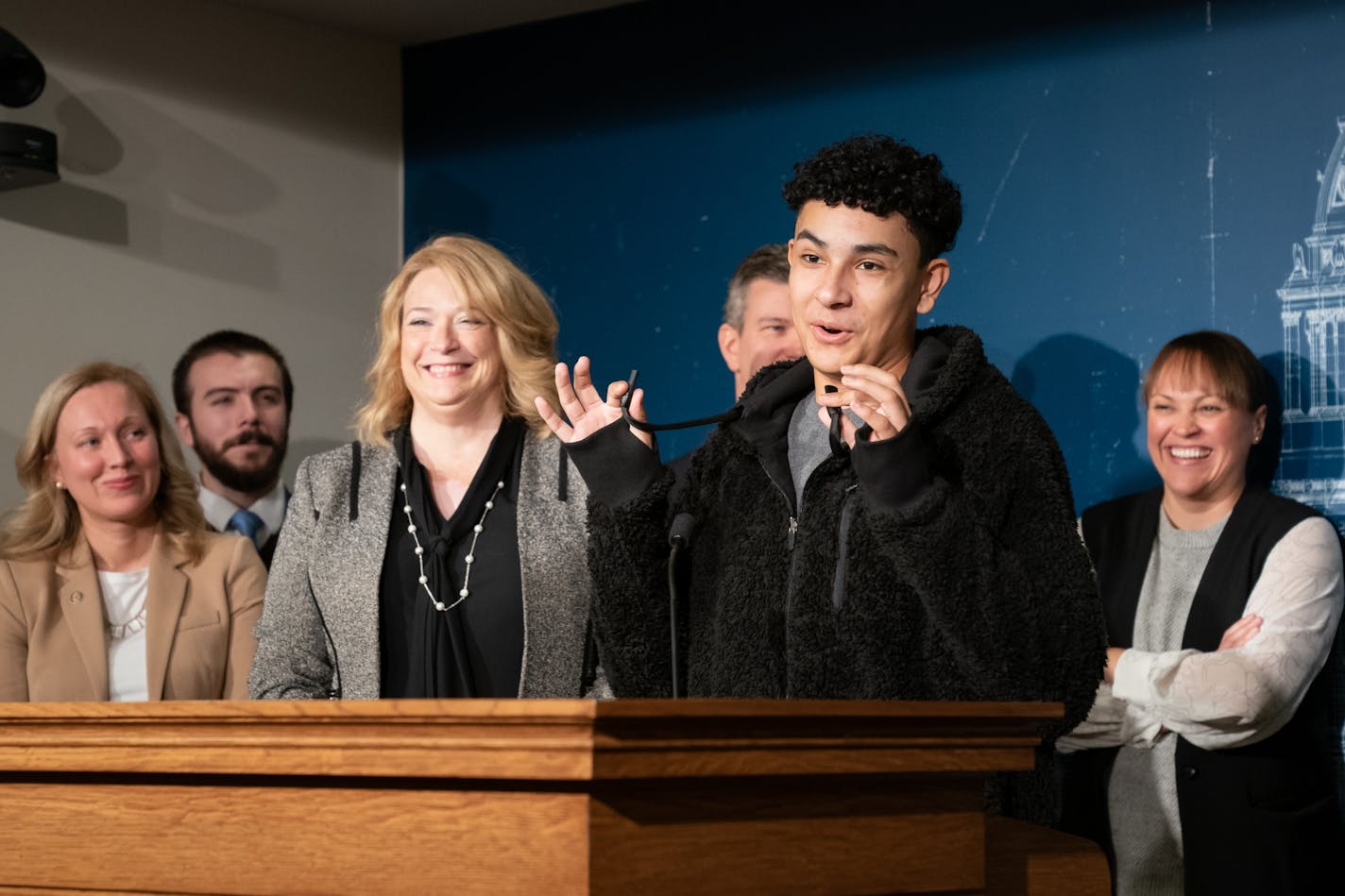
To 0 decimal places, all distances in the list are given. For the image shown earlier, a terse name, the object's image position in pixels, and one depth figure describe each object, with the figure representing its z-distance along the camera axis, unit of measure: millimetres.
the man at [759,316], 3623
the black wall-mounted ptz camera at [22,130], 4348
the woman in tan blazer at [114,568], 3354
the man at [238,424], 4398
